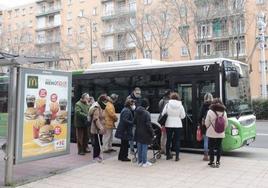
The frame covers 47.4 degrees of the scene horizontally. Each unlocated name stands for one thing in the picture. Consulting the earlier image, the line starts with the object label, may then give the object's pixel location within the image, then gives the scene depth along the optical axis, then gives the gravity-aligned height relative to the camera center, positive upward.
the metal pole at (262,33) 24.54 +6.11
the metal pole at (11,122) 5.80 -0.25
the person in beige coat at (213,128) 7.16 -0.45
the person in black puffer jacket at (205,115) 7.83 -0.18
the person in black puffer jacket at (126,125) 7.62 -0.41
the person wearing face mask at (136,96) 8.41 +0.37
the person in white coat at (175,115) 7.71 -0.16
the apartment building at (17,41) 36.31 +8.48
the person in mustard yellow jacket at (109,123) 8.33 -0.39
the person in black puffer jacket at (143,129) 7.16 -0.48
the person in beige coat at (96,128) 7.74 -0.49
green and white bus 8.32 +0.68
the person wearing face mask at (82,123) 8.48 -0.40
